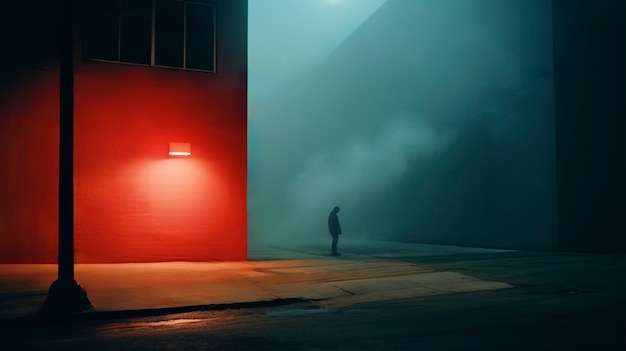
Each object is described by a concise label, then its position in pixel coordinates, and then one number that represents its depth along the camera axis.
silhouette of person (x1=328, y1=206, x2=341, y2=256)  16.98
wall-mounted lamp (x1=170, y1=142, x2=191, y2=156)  12.86
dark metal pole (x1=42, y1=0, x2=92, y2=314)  7.71
